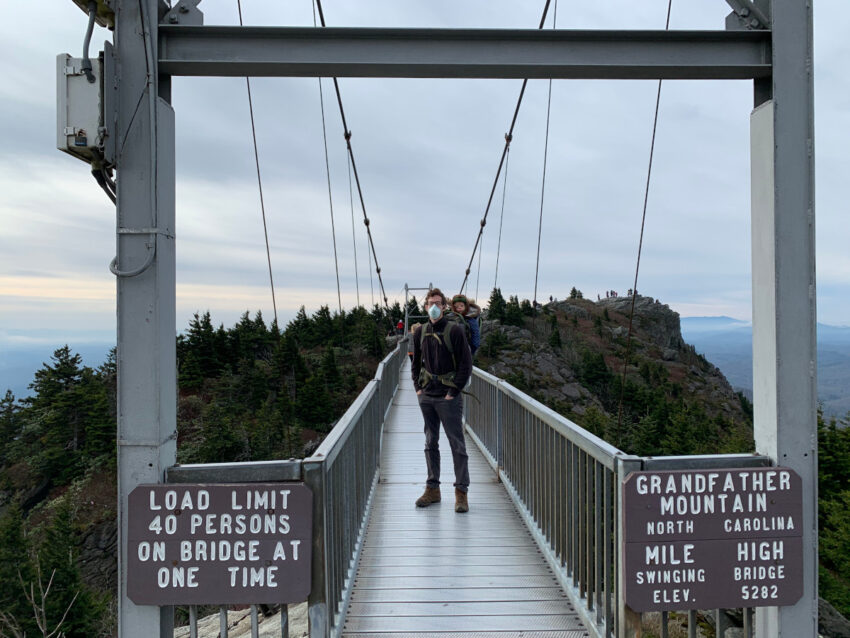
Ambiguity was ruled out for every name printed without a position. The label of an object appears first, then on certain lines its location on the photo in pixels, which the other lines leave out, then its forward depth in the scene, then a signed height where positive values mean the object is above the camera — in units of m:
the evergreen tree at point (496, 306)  95.06 +3.71
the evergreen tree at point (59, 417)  62.44 -8.51
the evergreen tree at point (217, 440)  54.53 -9.51
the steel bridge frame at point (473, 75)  3.18 +0.97
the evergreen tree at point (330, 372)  68.19 -4.41
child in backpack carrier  7.14 +0.23
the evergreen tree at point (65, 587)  32.77 -13.79
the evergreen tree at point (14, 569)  35.38 -13.59
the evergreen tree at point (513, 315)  95.61 +2.37
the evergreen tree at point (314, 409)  63.03 -7.72
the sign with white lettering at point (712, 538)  3.10 -1.04
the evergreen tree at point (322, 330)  86.94 +0.11
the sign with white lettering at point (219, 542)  3.05 -1.01
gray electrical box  3.05 +1.07
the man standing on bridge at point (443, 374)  5.57 -0.39
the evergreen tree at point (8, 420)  65.56 -9.25
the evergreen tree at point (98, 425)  61.09 -9.01
